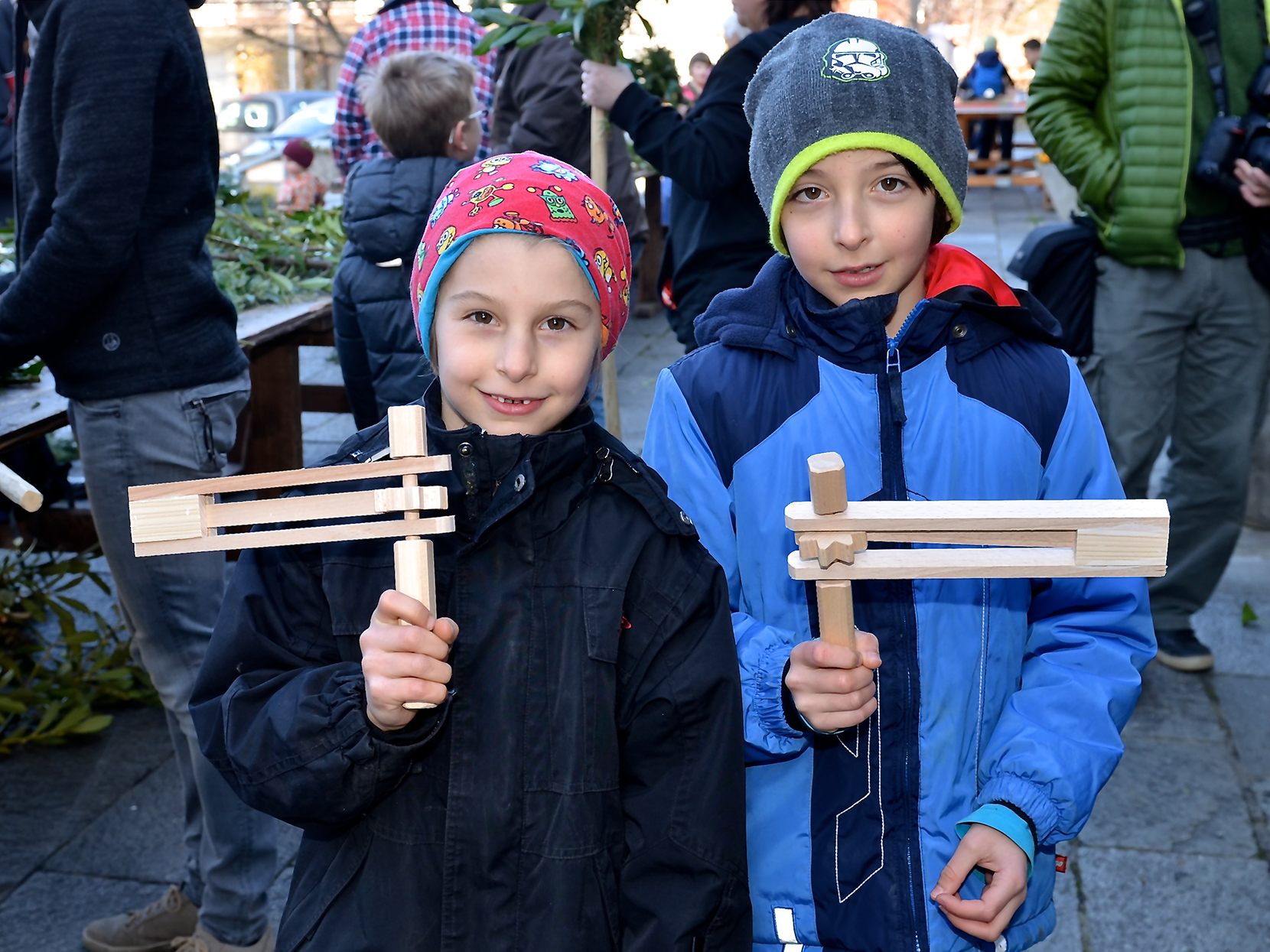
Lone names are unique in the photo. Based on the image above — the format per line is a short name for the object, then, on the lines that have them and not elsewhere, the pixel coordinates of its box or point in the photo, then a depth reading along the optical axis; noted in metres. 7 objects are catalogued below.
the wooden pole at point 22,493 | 1.63
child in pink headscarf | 1.50
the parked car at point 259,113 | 21.56
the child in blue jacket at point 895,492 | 1.67
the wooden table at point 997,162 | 17.02
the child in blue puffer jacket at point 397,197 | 3.85
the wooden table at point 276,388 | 4.36
